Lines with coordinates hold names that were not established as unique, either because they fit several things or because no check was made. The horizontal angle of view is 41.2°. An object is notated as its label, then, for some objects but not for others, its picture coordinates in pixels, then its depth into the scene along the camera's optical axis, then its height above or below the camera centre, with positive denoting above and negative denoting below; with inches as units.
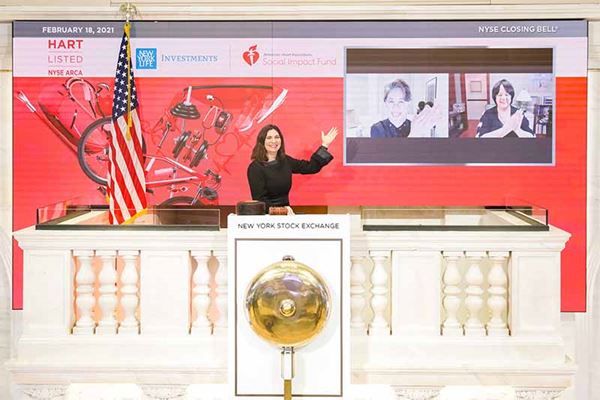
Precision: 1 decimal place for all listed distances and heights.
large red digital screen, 284.8 +26.6
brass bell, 132.2 -20.4
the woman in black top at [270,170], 246.1 +4.3
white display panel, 141.6 -22.6
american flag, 261.7 +12.5
